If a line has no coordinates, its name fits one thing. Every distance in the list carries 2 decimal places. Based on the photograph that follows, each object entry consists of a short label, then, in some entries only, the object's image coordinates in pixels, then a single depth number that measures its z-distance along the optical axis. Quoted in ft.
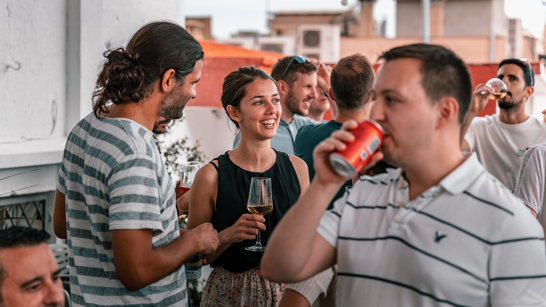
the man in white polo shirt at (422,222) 4.14
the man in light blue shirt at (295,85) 14.08
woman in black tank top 7.82
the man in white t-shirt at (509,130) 14.26
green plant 15.72
